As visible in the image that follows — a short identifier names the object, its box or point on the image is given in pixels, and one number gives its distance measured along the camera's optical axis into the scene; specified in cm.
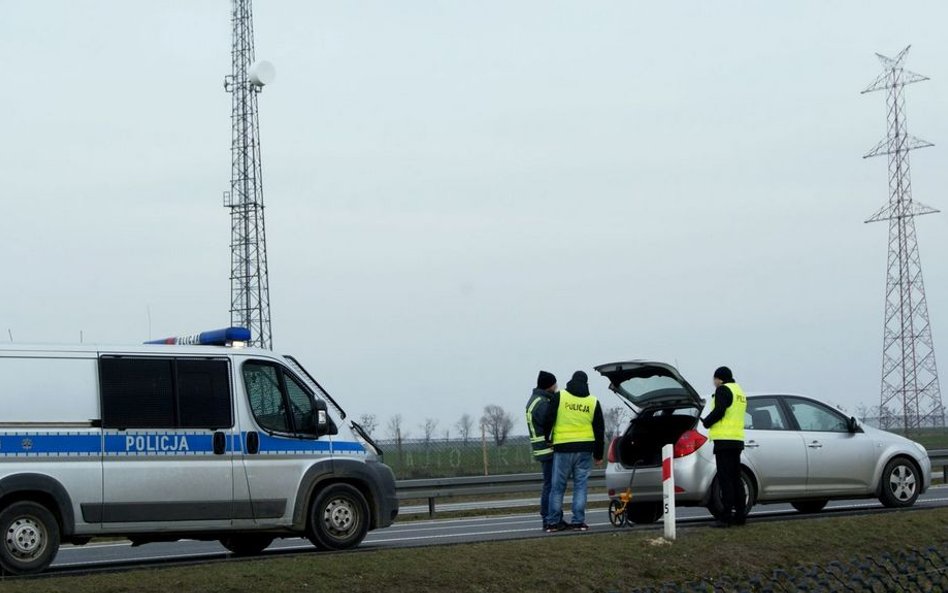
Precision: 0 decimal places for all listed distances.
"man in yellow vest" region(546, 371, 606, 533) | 1584
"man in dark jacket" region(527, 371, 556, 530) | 1639
